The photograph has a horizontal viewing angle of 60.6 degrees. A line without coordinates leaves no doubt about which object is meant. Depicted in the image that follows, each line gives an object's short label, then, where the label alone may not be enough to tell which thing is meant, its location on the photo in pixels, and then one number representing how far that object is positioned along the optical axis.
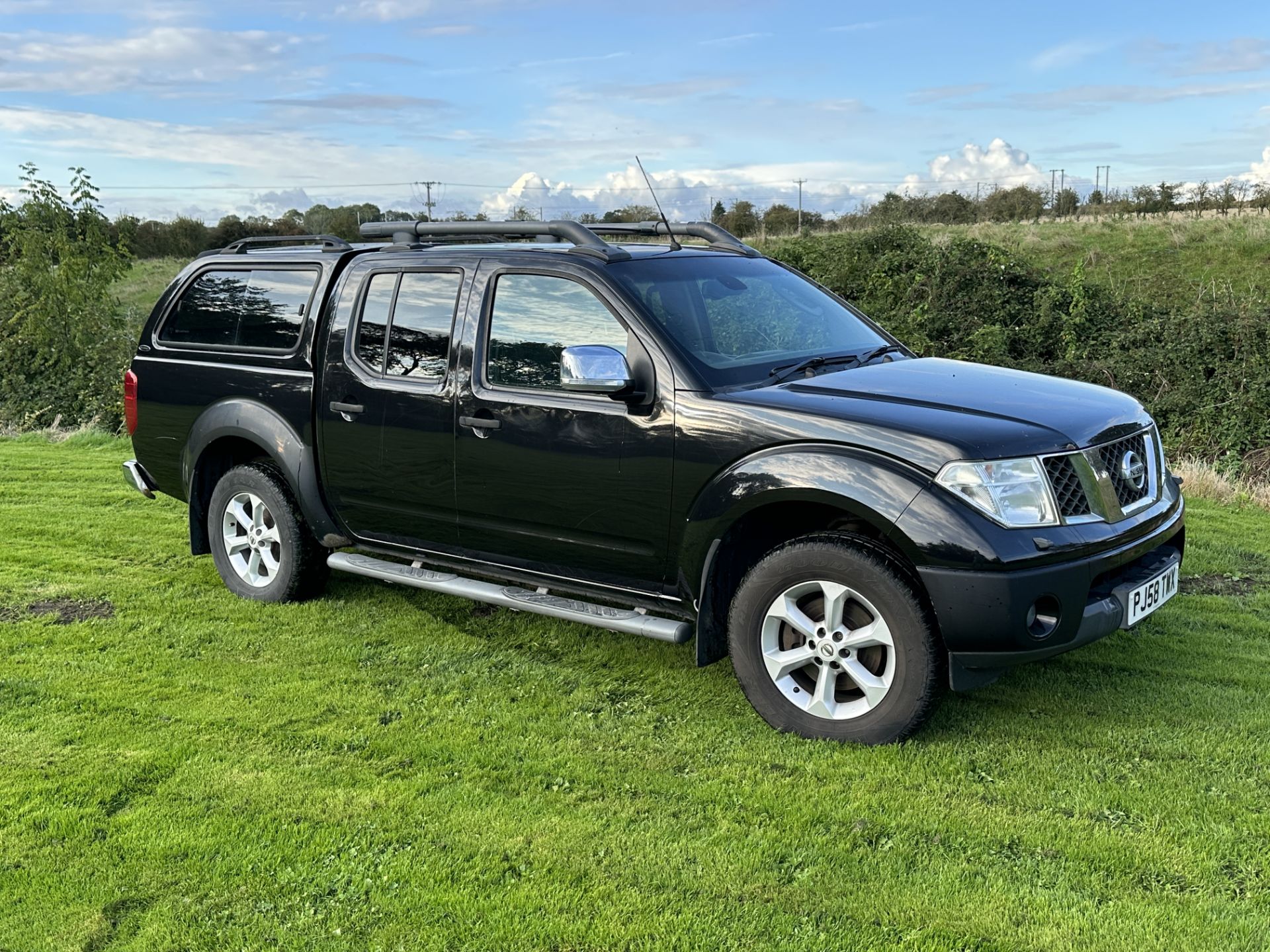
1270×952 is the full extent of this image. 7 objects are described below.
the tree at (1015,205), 38.38
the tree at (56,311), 16.09
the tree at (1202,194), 36.25
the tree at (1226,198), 35.75
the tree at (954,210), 37.00
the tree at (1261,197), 34.94
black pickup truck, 3.91
